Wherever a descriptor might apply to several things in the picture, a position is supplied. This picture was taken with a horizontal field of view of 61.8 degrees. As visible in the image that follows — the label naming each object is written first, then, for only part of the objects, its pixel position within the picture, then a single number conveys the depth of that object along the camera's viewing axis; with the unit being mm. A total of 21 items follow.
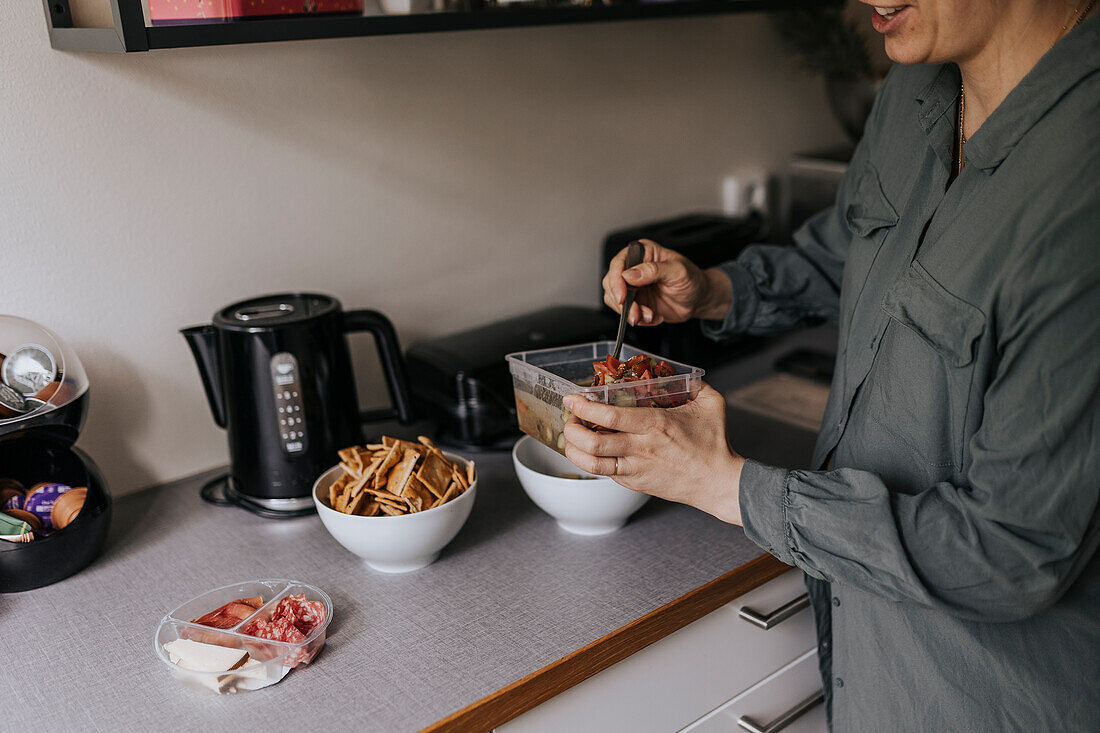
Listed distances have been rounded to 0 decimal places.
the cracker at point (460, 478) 1111
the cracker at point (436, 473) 1078
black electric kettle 1162
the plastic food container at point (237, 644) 895
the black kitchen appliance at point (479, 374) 1374
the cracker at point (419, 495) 1057
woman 768
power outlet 1941
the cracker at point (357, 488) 1067
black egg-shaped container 1042
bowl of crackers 1043
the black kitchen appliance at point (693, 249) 1619
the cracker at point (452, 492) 1074
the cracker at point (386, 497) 1060
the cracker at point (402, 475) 1065
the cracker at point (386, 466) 1077
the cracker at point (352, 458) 1103
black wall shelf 933
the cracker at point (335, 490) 1100
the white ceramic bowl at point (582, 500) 1127
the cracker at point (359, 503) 1062
